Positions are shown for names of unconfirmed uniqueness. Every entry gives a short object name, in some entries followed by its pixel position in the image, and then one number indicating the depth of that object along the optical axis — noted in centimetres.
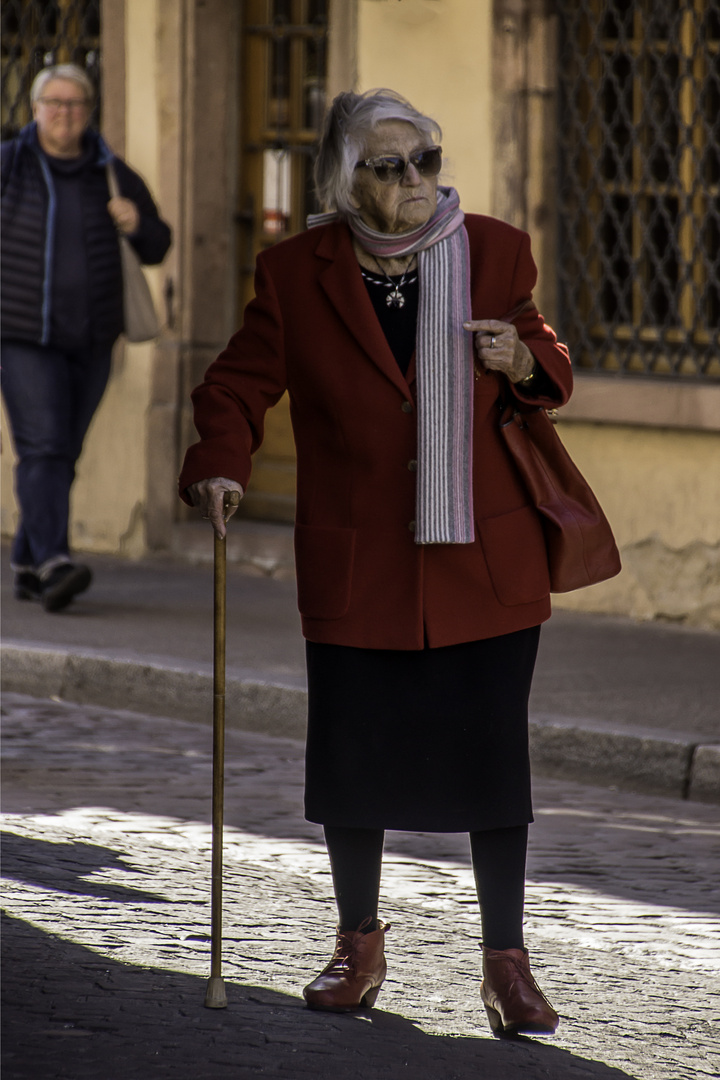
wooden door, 2102
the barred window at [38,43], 2216
